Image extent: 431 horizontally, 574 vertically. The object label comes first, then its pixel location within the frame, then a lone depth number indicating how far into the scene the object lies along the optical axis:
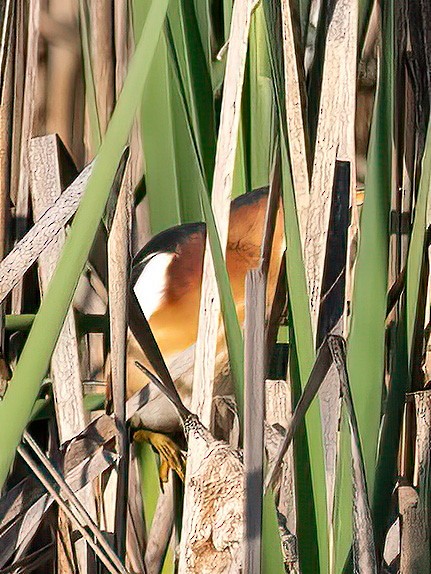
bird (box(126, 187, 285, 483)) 6.11
